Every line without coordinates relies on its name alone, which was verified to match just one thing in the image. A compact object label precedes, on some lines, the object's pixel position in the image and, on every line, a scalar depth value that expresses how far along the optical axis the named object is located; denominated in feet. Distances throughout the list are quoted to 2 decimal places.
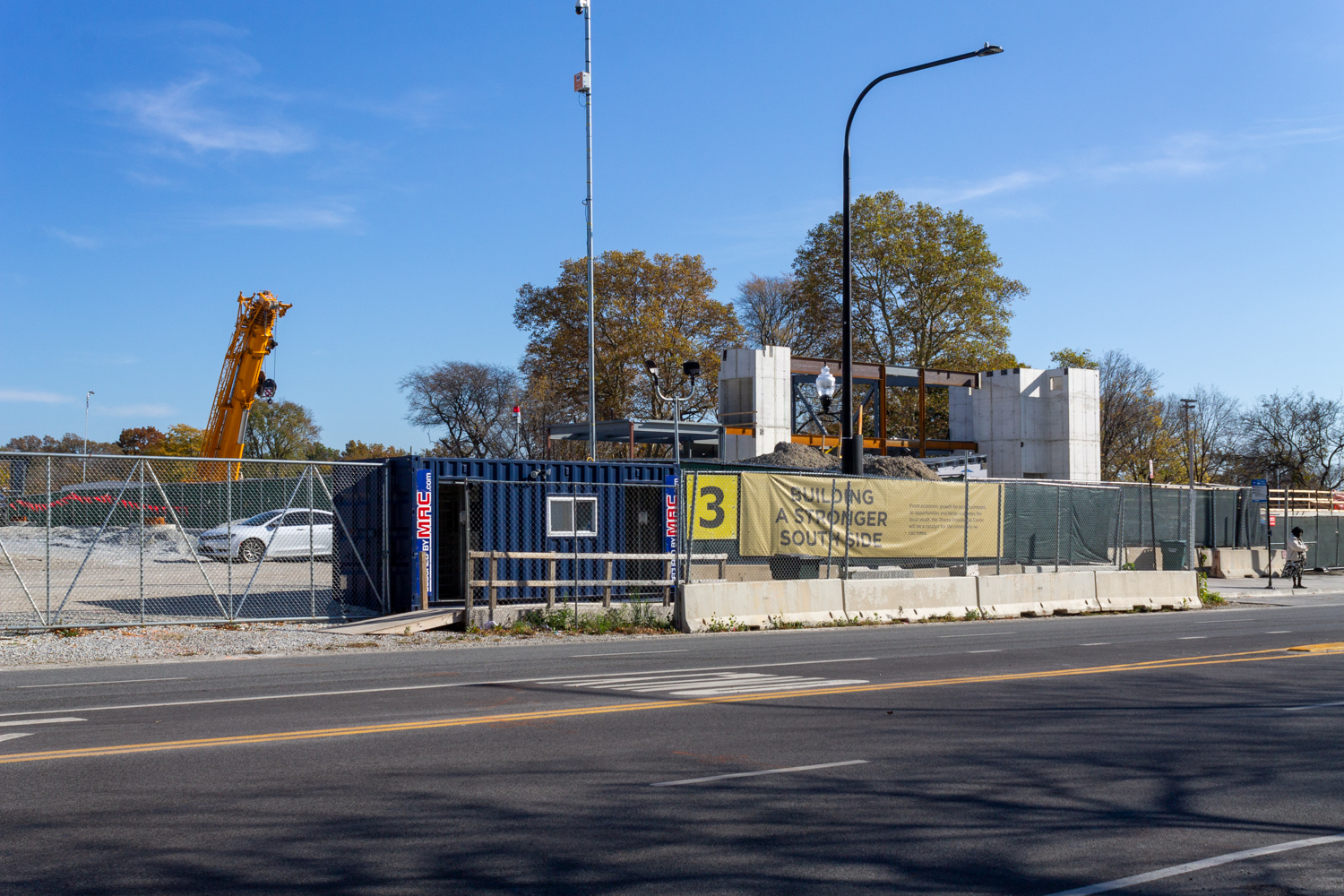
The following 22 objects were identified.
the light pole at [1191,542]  91.15
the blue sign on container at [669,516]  71.87
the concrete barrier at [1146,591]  80.33
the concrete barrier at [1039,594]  73.72
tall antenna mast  107.55
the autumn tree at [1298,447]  228.84
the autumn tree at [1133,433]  230.68
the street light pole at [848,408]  67.82
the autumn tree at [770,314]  221.05
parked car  87.56
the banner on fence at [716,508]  69.05
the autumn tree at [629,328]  183.01
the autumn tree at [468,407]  229.86
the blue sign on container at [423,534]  61.62
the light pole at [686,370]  78.69
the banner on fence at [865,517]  70.44
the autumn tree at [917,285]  186.80
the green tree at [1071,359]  227.20
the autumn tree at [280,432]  256.66
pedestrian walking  102.99
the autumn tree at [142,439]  287.69
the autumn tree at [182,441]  270.34
